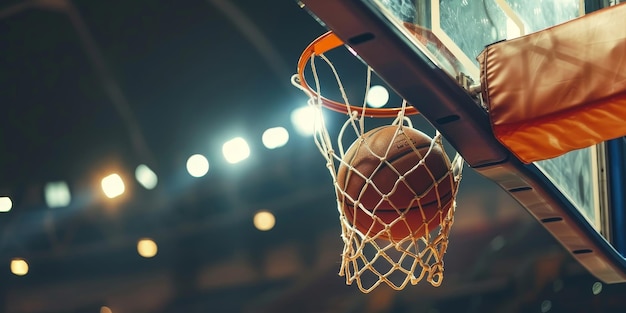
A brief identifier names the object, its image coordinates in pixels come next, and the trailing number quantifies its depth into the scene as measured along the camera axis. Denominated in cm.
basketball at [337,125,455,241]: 176
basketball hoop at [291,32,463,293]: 176
